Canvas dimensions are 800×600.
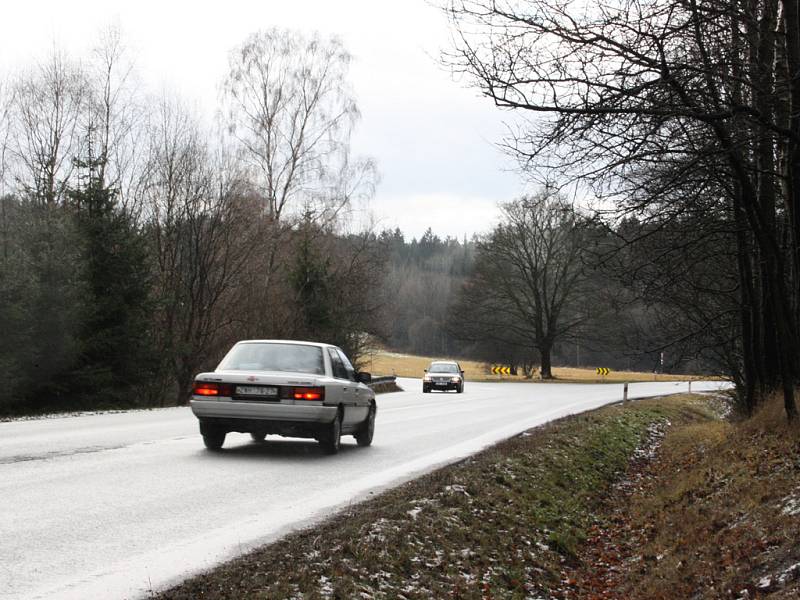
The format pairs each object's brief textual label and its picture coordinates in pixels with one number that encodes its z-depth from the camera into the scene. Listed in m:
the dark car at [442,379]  41.41
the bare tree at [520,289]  68.06
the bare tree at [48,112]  36.12
